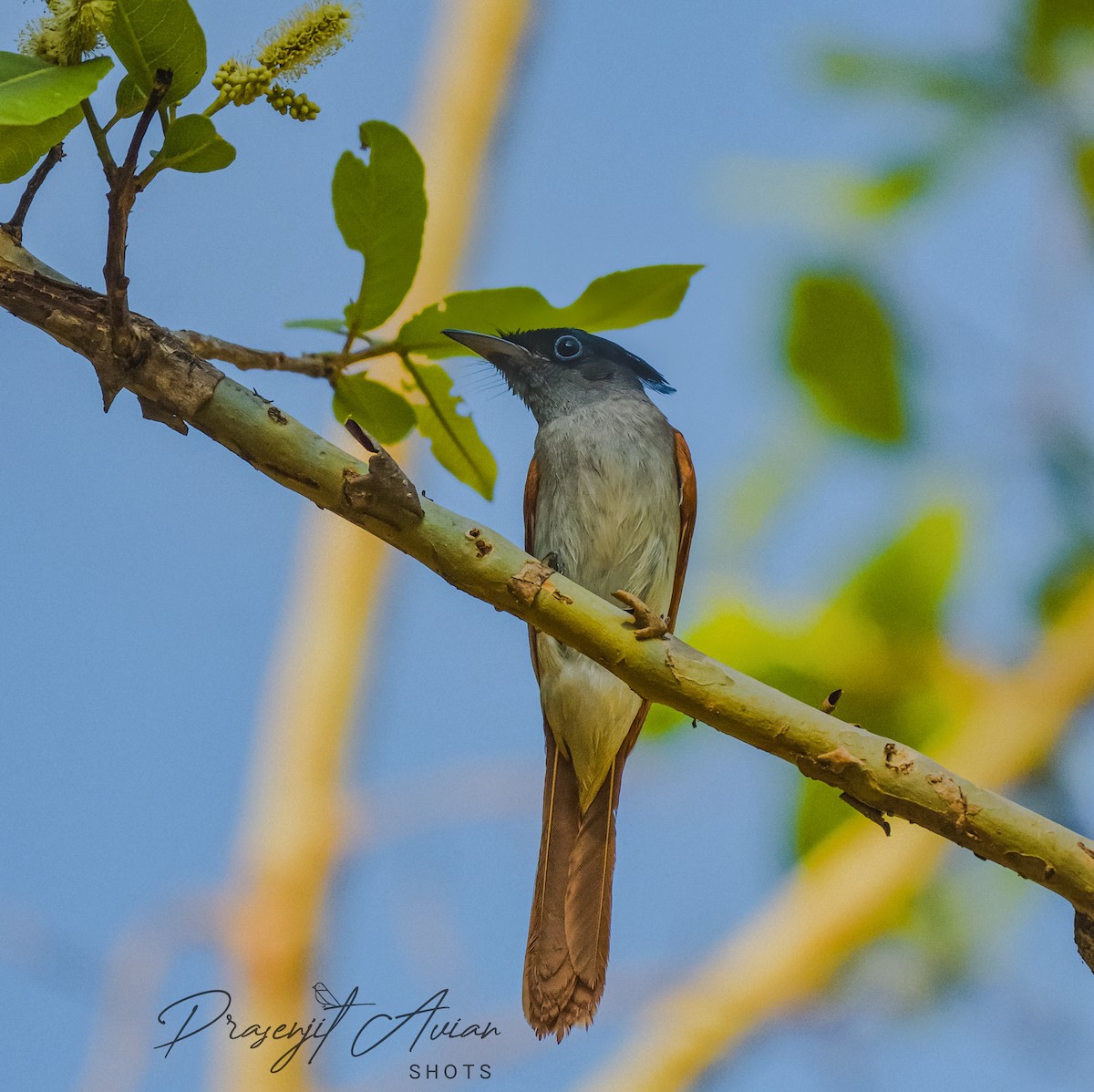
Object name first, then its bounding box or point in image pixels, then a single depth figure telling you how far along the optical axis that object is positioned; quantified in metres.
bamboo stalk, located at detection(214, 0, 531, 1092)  14.03
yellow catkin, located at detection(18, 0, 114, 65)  4.23
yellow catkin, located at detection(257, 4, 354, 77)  4.34
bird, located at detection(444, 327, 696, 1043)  8.05
